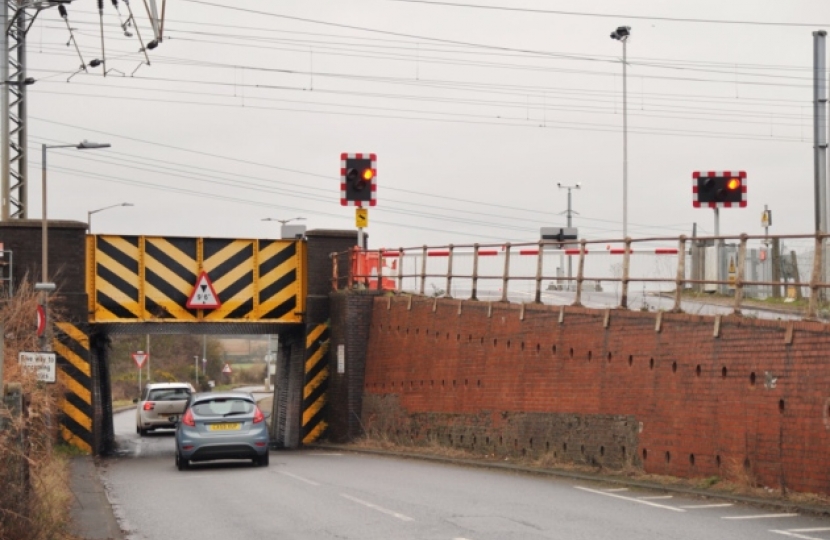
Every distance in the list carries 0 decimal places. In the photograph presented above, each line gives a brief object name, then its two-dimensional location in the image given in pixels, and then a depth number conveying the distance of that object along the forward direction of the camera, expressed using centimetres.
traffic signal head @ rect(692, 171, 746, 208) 2492
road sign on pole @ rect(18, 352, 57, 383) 2209
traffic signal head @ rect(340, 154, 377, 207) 2928
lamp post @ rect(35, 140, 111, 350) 2818
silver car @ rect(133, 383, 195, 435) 4428
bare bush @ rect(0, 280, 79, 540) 1109
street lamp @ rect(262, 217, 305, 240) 4878
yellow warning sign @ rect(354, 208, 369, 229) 3114
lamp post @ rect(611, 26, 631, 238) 4200
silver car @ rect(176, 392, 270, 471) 2398
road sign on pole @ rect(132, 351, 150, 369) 6236
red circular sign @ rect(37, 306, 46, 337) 2788
